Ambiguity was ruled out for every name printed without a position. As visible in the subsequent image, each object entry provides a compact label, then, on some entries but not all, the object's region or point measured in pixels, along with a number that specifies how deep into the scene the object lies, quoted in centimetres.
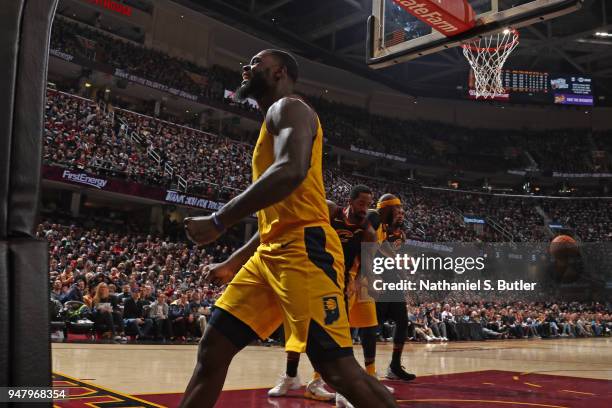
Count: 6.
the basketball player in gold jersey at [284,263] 205
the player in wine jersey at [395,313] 542
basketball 1208
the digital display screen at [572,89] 3247
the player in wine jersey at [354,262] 442
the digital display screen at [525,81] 3162
